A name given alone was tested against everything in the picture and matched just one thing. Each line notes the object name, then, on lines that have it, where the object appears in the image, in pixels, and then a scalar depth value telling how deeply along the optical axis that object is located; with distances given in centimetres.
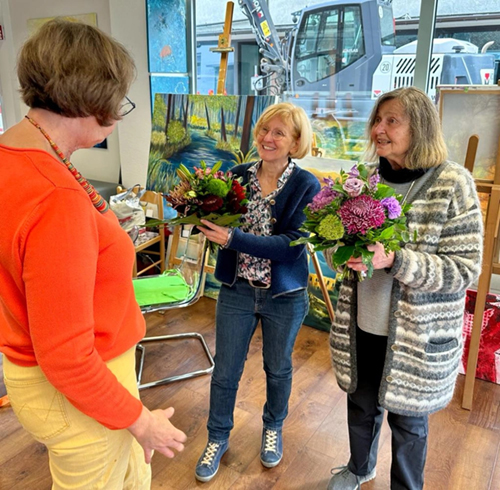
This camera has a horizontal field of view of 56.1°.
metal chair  265
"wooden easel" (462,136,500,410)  222
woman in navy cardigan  178
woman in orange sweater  79
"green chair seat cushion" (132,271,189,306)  268
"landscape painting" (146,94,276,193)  305
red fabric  260
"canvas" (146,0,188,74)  353
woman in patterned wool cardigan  146
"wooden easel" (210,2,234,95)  297
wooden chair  363
